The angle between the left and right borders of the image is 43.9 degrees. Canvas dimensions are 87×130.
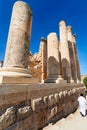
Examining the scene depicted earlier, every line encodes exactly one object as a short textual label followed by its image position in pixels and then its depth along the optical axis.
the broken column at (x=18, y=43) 4.27
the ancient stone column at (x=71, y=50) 14.18
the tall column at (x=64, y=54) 11.66
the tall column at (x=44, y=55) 15.12
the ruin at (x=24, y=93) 2.56
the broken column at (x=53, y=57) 8.91
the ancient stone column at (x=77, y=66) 16.88
